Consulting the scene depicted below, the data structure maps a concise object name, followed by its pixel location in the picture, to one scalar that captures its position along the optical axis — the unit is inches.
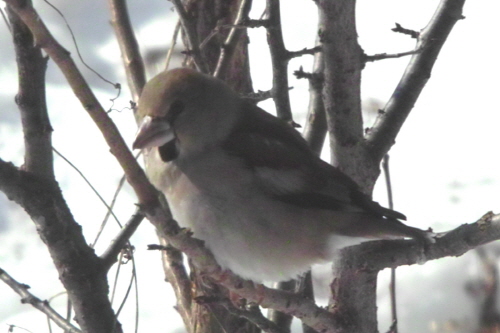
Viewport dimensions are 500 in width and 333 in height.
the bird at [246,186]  208.7
